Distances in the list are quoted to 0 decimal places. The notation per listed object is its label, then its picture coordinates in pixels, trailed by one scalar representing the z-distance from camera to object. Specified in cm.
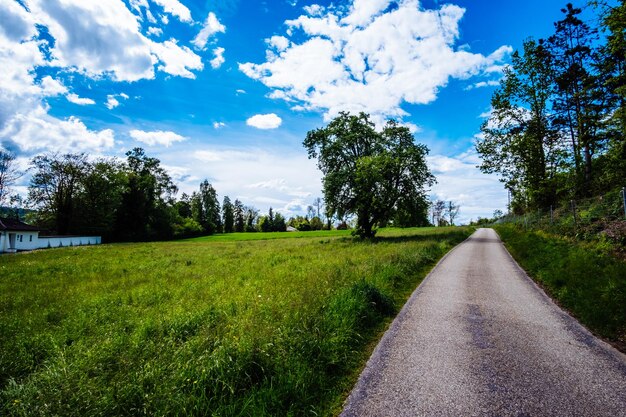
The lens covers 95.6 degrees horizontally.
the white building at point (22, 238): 3447
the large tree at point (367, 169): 2973
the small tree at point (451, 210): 12981
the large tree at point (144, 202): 5375
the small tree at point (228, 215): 9844
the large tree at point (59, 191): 4716
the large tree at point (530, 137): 2381
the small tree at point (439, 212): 12662
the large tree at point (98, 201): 5016
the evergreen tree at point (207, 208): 8156
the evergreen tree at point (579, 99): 1945
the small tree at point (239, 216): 10406
